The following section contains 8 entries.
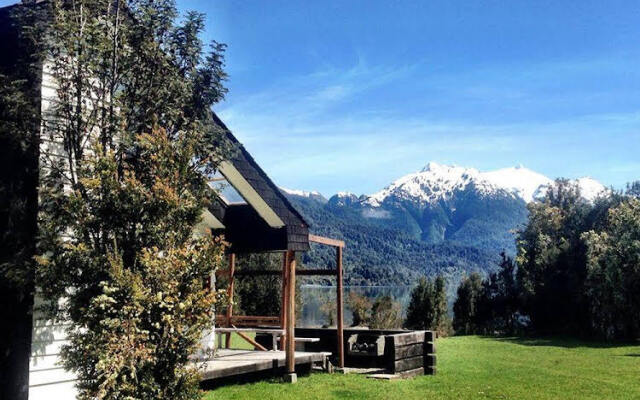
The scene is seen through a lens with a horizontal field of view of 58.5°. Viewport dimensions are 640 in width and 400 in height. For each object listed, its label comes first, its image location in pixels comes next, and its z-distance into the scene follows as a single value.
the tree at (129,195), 6.59
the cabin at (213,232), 8.45
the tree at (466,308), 39.00
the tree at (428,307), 34.06
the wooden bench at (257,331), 13.95
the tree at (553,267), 35.75
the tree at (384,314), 31.30
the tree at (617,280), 29.17
